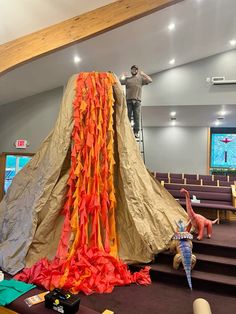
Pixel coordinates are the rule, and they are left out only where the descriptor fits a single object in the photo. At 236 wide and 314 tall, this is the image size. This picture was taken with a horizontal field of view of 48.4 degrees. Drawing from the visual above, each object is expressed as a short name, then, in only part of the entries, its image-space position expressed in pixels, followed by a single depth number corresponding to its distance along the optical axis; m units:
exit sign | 6.88
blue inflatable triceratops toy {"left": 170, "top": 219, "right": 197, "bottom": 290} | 3.03
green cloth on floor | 2.34
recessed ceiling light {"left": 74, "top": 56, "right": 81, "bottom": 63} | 5.93
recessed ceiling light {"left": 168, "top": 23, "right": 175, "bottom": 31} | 5.96
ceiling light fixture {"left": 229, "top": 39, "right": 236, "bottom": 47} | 7.58
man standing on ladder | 5.09
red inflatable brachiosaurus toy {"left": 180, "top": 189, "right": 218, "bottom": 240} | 3.63
